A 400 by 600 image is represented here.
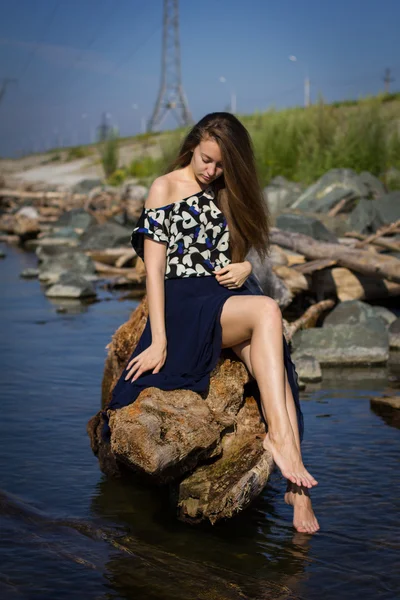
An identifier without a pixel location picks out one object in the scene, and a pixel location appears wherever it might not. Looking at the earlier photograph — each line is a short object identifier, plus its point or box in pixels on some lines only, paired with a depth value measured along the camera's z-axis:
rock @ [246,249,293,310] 8.36
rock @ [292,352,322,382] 7.35
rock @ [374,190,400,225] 13.80
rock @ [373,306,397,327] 9.08
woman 4.16
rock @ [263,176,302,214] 17.27
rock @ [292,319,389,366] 7.89
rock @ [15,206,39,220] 24.02
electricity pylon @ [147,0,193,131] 75.94
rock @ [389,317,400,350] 8.33
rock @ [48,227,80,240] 19.22
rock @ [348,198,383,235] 13.60
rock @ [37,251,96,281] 13.97
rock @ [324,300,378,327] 8.72
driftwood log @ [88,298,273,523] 3.98
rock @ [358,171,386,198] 16.47
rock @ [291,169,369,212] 15.62
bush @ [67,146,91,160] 61.19
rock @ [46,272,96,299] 12.13
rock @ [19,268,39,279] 14.75
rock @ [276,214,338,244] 11.55
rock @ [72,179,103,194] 32.51
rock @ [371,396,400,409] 6.29
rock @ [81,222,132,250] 16.94
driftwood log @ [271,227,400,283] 9.08
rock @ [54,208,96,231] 20.75
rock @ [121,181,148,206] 22.34
